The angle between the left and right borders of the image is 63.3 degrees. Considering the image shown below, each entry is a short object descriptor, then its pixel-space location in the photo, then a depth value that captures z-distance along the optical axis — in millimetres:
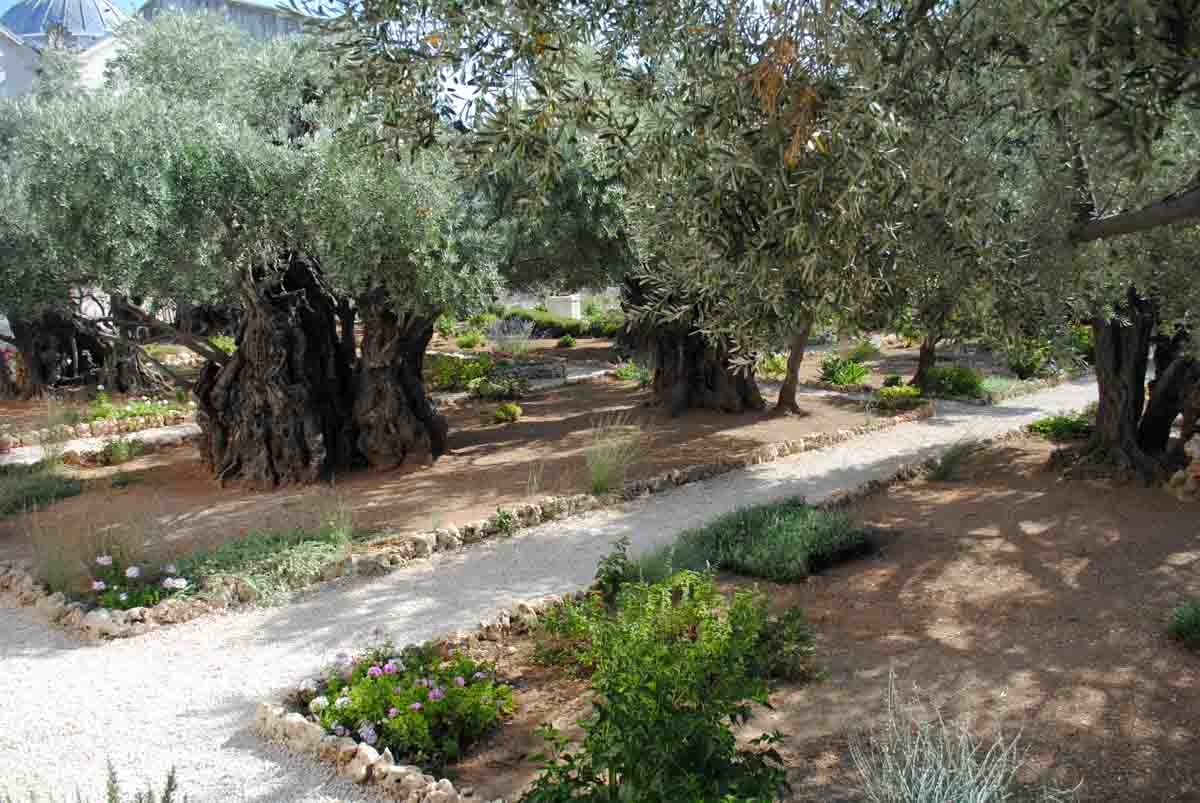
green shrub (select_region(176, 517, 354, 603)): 7520
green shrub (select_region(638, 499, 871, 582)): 7301
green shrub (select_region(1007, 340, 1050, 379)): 6203
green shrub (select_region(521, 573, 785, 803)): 3611
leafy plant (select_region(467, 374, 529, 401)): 16750
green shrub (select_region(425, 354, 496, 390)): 17969
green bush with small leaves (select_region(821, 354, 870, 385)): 17328
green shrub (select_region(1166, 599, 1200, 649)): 5738
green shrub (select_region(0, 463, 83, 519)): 10266
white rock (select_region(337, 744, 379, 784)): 4703
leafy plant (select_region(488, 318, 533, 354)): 23300
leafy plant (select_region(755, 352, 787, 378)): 17453
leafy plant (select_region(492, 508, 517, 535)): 8943
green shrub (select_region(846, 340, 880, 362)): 19453
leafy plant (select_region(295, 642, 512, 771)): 4934
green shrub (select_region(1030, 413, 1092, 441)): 12227
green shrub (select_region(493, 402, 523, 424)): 14680
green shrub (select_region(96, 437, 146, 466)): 12797
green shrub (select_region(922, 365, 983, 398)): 15992
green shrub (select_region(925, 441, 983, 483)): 10523
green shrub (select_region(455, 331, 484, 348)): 24812
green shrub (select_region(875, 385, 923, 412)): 14852
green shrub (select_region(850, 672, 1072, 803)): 3570
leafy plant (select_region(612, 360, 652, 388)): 18353
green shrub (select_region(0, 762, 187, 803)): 3118
